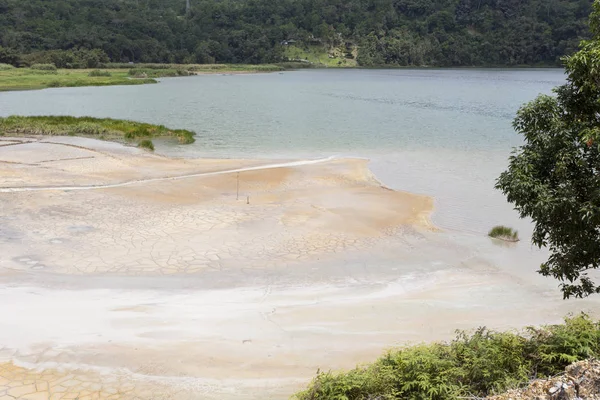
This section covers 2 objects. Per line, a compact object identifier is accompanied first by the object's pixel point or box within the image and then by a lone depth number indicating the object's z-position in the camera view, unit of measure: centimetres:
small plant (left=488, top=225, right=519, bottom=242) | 2117
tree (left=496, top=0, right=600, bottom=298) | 992
